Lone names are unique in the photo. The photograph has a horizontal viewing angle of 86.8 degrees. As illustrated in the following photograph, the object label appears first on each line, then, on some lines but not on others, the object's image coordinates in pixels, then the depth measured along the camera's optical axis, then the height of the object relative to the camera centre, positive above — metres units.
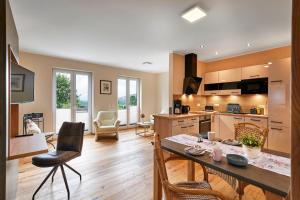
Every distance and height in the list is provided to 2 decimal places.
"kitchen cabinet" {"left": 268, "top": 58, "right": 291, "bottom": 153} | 3.09 -0.09
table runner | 1.22 -0.51
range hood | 4.28 +0.73
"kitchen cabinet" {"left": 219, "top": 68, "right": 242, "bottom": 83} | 4.14 +0.69
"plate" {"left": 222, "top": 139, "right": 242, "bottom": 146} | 1.79 -0.48
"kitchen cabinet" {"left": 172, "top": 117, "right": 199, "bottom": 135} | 3.51 -0.59
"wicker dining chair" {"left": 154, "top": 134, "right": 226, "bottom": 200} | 1.00 -0.58
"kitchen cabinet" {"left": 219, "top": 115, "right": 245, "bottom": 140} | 3.95 -0.62
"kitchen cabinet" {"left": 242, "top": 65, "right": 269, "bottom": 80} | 3.71 +0.70
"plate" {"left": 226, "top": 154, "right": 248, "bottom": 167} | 1.25 -0.48
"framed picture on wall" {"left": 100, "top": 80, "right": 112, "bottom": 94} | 5.69 +0.51
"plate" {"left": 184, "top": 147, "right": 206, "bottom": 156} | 1.46 -0.48
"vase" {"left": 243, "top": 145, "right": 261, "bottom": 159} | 1.41 -0.46
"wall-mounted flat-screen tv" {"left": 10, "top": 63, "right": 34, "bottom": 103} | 1.81 +0.19
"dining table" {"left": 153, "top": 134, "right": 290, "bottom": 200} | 1.02 -0.52
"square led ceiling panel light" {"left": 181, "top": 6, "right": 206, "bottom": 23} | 2.13 +1.21
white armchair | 4.76 -0.77
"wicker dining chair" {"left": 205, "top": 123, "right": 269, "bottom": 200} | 1.69 -0.44
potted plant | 1.39 -0.40
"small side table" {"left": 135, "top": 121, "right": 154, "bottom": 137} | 5.45 -1.17
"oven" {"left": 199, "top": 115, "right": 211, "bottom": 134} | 4.09 -0.61
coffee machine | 4.14 -0.16
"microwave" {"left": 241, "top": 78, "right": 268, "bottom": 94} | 3.73 +0.36
